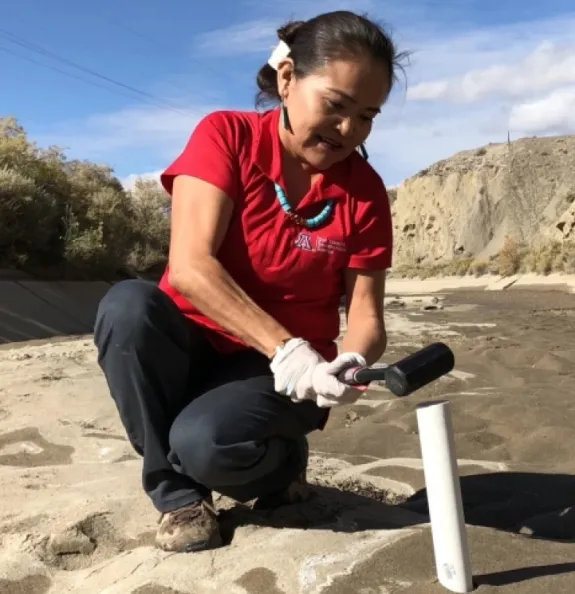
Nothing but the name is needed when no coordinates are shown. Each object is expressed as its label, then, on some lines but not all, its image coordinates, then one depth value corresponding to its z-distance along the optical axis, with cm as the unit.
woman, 212
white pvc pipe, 159
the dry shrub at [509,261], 2288
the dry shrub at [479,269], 2500
